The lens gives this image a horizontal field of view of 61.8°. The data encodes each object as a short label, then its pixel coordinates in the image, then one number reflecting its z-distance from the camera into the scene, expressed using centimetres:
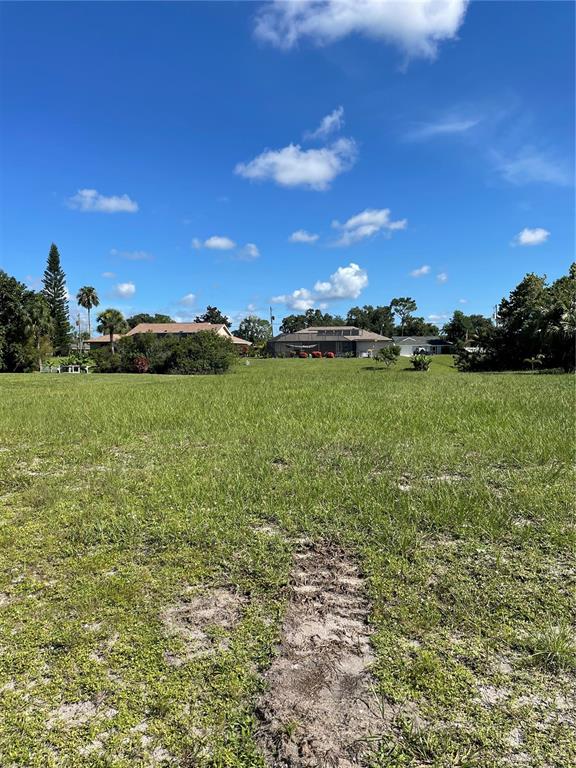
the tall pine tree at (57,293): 7142
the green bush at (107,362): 3997
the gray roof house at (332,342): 7856
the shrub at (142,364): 3744
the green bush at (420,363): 3369
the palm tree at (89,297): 6950
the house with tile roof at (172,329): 7188
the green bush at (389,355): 3806
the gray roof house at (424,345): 8406
